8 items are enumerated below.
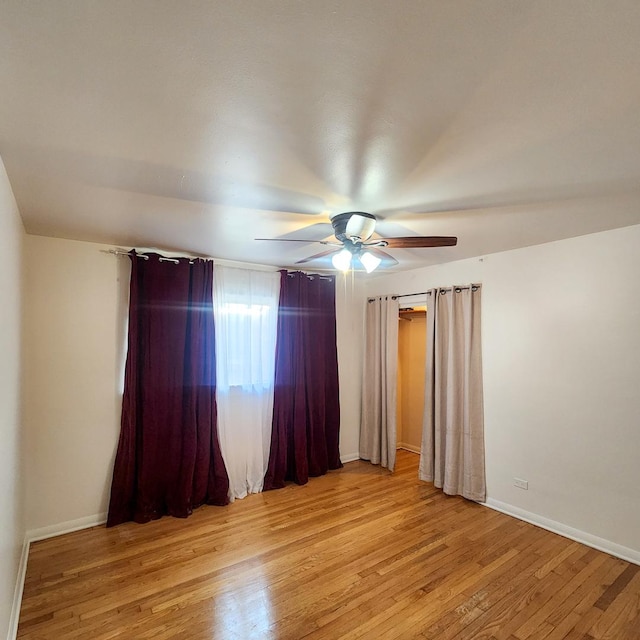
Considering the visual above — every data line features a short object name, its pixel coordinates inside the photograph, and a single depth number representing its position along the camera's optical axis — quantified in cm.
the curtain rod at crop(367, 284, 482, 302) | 367
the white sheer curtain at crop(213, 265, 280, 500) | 374
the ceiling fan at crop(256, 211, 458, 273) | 224
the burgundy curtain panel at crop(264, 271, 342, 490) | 402
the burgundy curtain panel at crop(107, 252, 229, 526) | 319
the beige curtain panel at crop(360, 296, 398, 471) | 449
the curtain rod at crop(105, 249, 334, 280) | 325
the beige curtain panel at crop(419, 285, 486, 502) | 358
